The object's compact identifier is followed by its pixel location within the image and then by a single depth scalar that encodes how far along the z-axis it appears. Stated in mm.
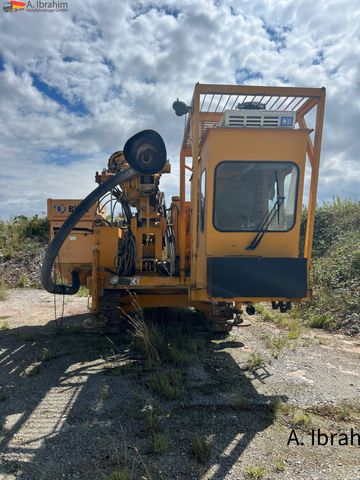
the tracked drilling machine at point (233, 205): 4555
